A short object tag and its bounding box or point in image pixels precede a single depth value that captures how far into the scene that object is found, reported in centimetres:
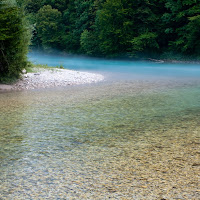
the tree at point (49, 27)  6562
